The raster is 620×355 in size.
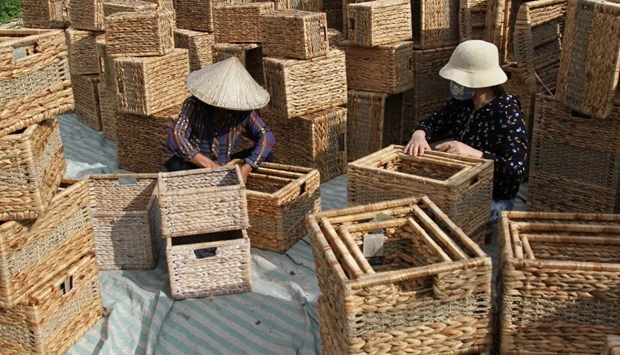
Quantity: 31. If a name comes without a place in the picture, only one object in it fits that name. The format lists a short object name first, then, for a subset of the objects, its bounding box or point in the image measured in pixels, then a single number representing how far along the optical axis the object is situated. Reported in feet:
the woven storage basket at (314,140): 18.34
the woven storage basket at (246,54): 20.39
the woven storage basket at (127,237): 14.33
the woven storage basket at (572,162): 14.14
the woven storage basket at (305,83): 17.87
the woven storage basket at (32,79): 10.42
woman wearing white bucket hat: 14.33
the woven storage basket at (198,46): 22.25
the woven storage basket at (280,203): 14.73
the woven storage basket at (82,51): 22.90
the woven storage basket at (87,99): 23.29
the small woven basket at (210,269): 13.08
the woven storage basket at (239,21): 20.52
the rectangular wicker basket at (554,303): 8.73
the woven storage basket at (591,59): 12.91
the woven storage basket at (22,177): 10.30
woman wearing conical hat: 15.78
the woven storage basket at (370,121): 19.85
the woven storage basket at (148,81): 18.34
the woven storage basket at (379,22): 18.90
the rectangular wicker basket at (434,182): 12.30
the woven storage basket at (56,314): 11.23
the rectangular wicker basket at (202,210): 13.07
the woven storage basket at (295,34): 17.89
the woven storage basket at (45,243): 10.64
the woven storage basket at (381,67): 19.43
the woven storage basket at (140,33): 18.58
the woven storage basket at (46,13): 25.45
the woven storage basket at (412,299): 8.39
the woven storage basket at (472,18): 19.70
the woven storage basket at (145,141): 19.02
